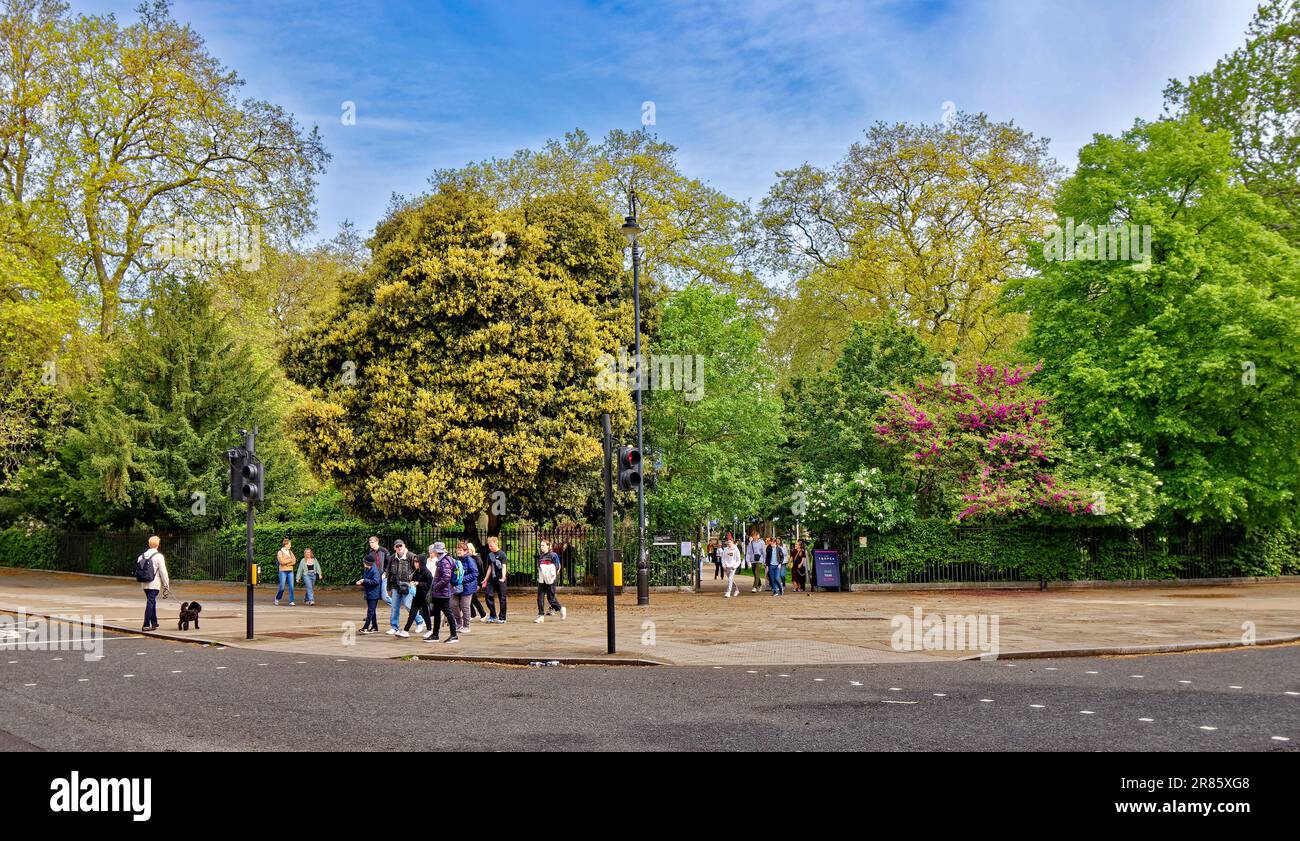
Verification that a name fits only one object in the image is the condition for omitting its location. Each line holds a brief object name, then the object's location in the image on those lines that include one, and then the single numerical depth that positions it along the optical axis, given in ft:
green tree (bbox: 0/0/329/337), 105.50
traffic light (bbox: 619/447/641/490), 49.06
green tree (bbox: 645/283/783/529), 94.84
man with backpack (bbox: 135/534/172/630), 54.70
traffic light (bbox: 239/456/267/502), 51.63
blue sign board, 90.53
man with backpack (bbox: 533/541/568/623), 62.54
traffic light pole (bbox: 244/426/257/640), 52.80
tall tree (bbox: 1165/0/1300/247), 101.40
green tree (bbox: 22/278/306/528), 100.48
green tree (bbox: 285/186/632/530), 75.00
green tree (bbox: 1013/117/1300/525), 83.46
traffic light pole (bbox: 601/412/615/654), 43.19
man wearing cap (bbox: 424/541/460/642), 48.49
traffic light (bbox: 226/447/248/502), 51.75
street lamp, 76.13
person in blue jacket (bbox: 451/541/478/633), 52.49
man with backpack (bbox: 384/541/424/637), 54.29
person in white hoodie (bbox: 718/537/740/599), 85.25
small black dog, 56.24
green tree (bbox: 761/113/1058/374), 129.08
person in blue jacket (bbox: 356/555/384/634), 55.47
